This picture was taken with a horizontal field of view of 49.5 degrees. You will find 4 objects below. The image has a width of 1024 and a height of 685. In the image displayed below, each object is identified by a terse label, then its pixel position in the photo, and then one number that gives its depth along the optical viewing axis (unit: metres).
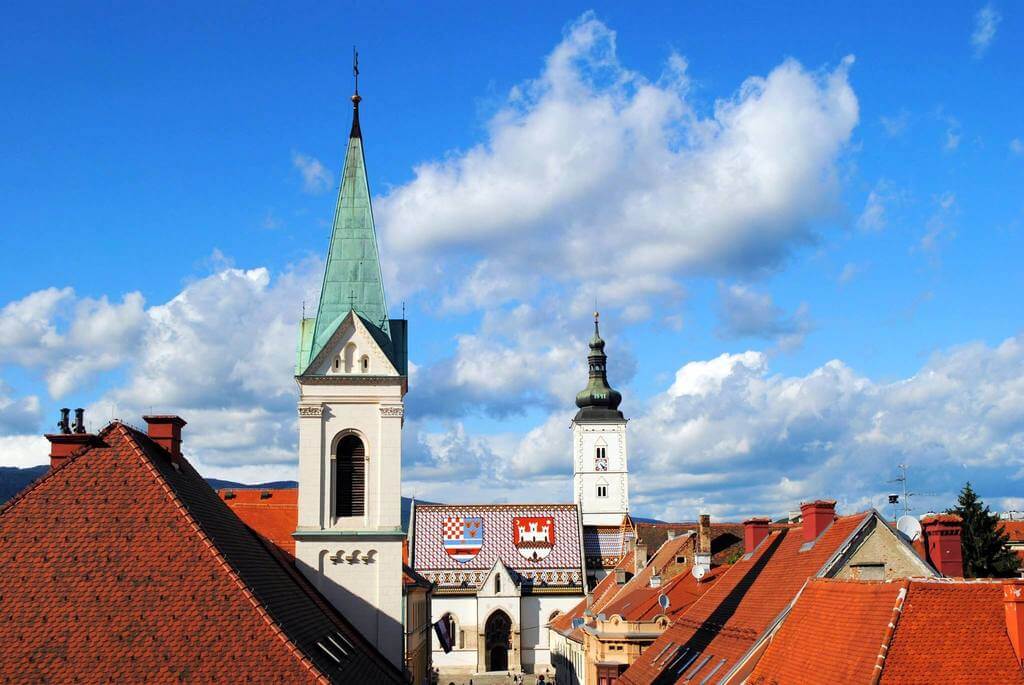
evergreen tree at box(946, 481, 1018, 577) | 58.53
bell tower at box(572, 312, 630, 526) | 139.75
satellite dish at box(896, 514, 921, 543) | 35.00
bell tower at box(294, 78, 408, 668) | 35.56
